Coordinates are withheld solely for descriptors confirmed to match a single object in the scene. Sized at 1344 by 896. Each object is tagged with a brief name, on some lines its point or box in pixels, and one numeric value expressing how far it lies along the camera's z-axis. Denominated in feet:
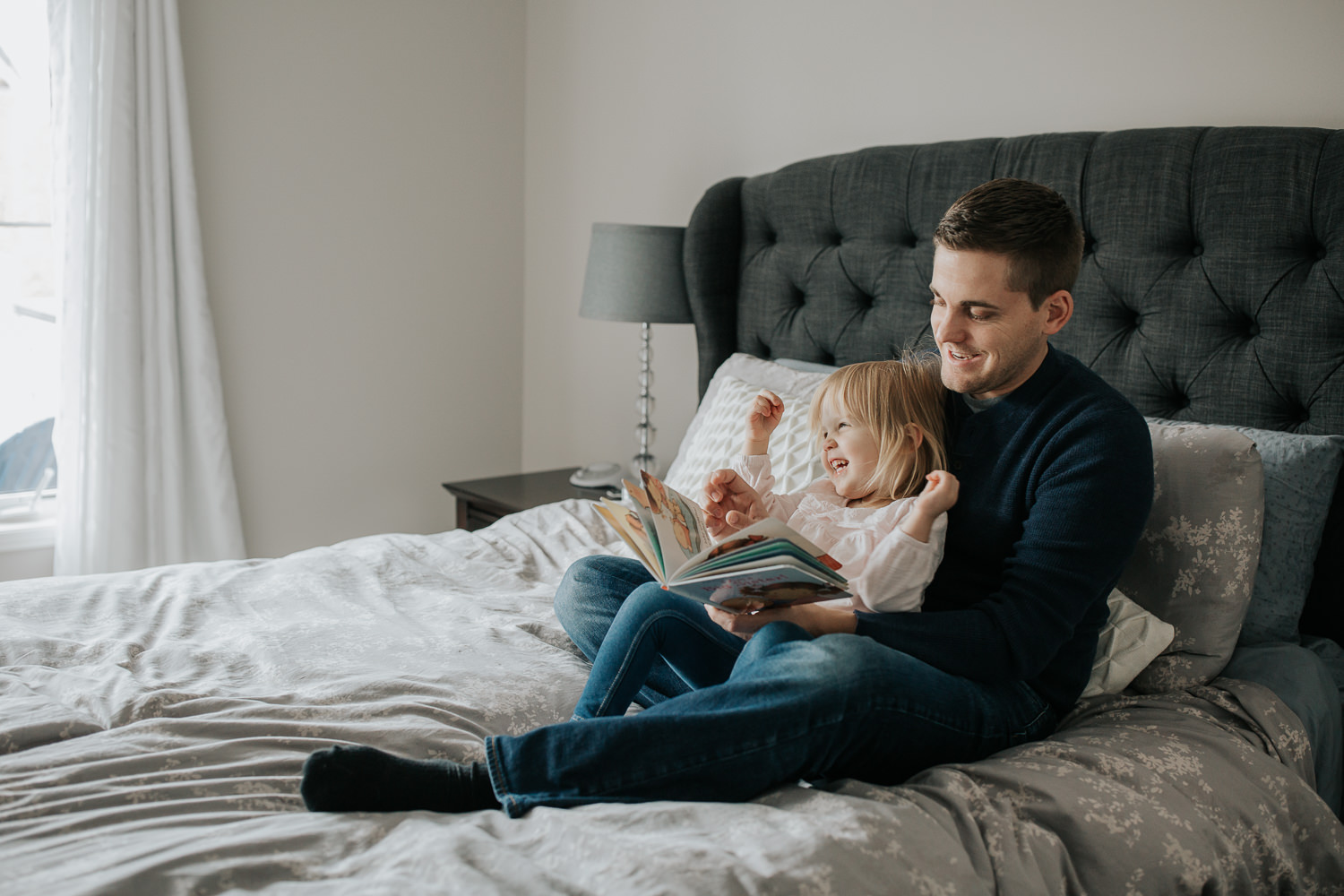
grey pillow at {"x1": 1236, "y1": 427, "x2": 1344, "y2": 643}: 4.70
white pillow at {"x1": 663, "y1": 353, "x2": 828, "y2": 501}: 5.60
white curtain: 8.18
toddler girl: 3.87
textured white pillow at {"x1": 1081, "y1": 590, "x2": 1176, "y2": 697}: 4.33
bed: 2.95
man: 3.24
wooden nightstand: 8.48
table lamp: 8.02
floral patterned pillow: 4.46
